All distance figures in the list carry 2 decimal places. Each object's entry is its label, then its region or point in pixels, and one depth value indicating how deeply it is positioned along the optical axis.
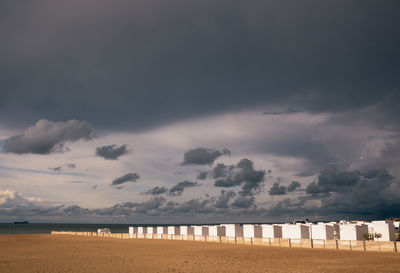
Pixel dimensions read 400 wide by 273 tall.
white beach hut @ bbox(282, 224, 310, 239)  55.26
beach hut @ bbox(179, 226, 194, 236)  76.06
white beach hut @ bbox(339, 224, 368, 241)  50.34
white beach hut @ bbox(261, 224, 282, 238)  58.56
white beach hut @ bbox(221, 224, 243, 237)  65.25
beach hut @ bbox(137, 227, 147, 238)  87.59
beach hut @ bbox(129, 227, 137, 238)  91.34
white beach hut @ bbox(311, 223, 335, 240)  53.47
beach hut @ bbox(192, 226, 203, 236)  72.75
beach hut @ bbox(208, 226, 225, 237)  68.00
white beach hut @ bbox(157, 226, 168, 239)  85.12
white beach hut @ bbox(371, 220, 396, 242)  49.25
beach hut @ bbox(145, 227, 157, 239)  84.51
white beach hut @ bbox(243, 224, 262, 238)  61.56
